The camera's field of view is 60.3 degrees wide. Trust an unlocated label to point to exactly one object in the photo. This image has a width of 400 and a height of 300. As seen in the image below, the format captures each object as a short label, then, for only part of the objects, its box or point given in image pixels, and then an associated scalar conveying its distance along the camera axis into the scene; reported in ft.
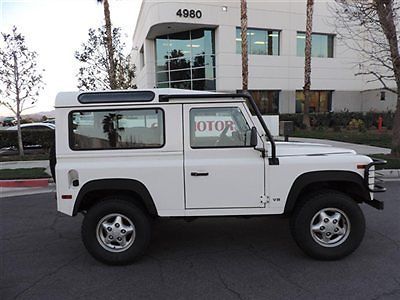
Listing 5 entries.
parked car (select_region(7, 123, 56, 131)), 56.03
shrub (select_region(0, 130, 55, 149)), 53.76
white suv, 12.92
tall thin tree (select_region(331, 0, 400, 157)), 33.81
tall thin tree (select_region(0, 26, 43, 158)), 44.98
